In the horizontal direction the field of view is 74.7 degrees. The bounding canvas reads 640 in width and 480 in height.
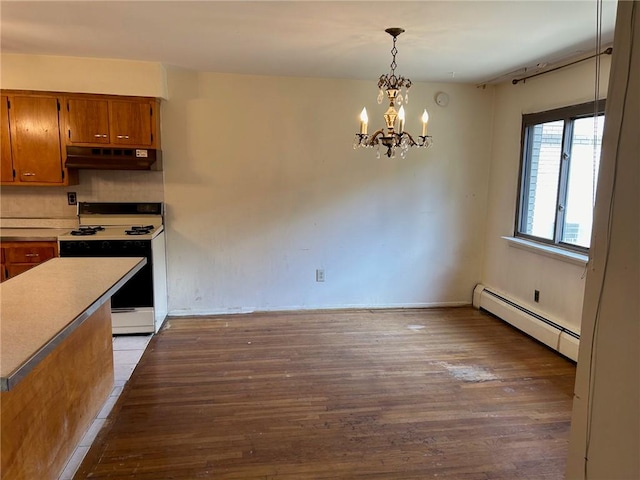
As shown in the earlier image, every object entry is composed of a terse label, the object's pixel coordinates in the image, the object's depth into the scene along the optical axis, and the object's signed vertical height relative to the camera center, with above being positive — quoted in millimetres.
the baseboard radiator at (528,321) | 3396 -1275
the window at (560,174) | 3336 +75
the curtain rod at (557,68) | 2968 +964
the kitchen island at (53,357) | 1380 -853
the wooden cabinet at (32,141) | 3652 +271
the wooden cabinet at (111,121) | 3715 +472
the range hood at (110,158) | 3719 +139
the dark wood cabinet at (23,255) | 3650 -719
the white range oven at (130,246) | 3593 -624
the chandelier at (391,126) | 2625 +333
